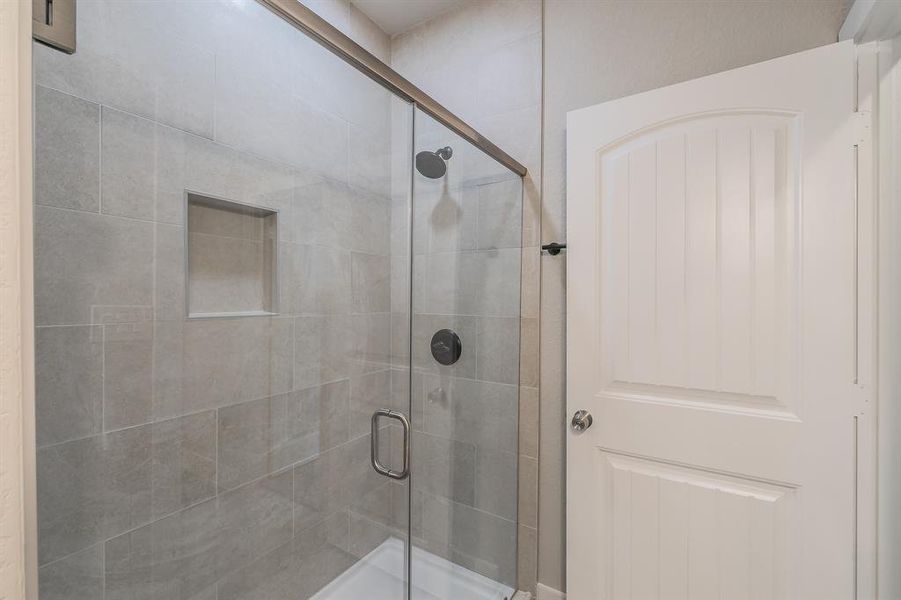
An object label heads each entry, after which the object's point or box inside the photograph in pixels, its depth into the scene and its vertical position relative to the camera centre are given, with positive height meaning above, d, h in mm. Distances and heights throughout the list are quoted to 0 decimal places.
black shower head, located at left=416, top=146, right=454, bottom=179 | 1160 +396
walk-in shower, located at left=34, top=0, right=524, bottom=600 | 776 -34
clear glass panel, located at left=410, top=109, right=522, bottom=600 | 1202 -229
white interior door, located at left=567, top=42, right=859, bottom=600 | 1056 -108
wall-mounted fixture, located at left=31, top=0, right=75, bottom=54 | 488 +352
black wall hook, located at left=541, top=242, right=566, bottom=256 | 1459 +182
